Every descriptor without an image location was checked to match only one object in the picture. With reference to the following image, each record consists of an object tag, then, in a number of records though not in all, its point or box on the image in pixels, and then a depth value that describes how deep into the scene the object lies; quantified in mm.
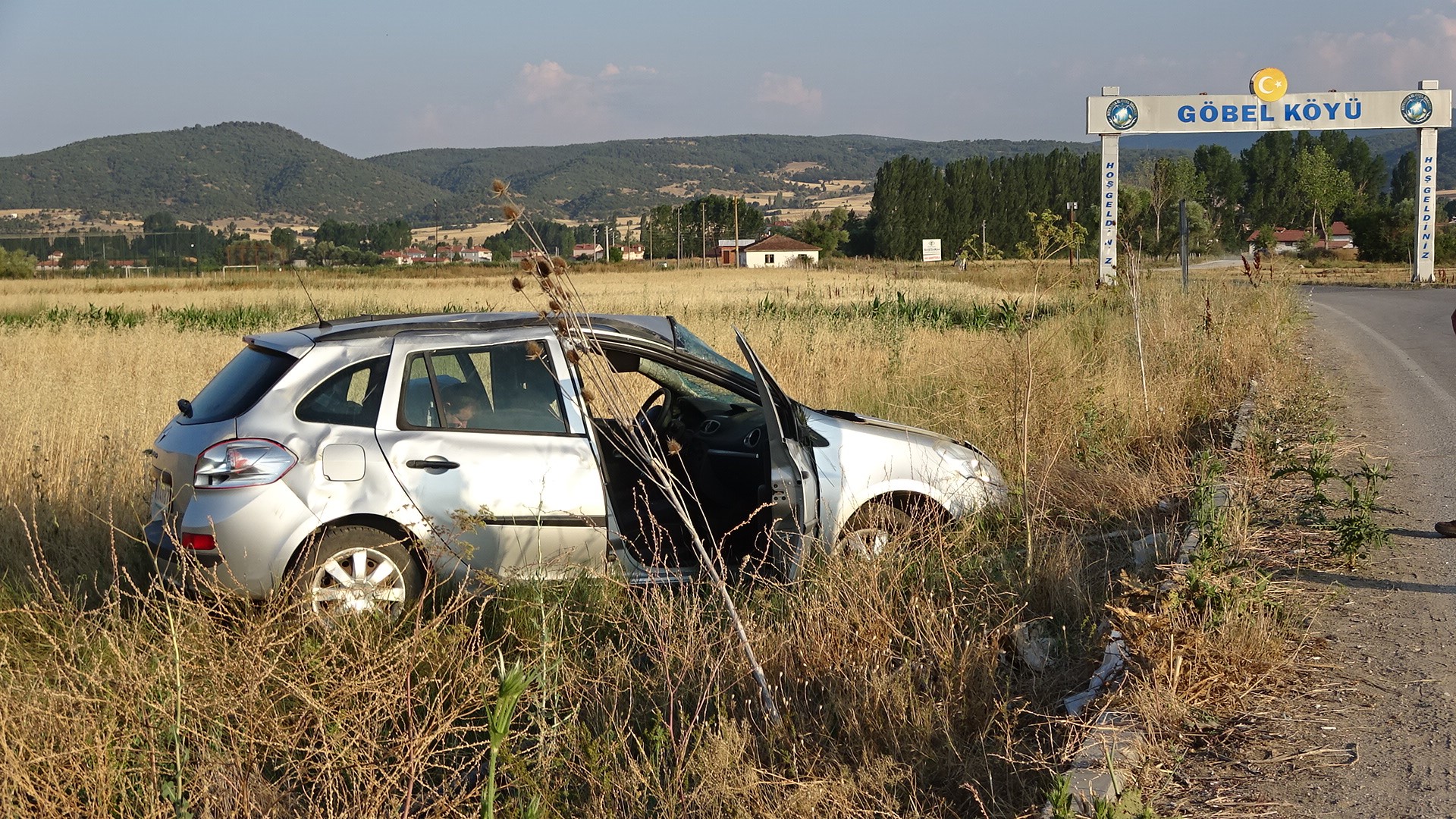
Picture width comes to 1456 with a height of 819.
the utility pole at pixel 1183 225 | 15320
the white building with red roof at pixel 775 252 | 116500
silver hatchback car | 5418
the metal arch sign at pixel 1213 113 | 34875
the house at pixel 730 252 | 117900
